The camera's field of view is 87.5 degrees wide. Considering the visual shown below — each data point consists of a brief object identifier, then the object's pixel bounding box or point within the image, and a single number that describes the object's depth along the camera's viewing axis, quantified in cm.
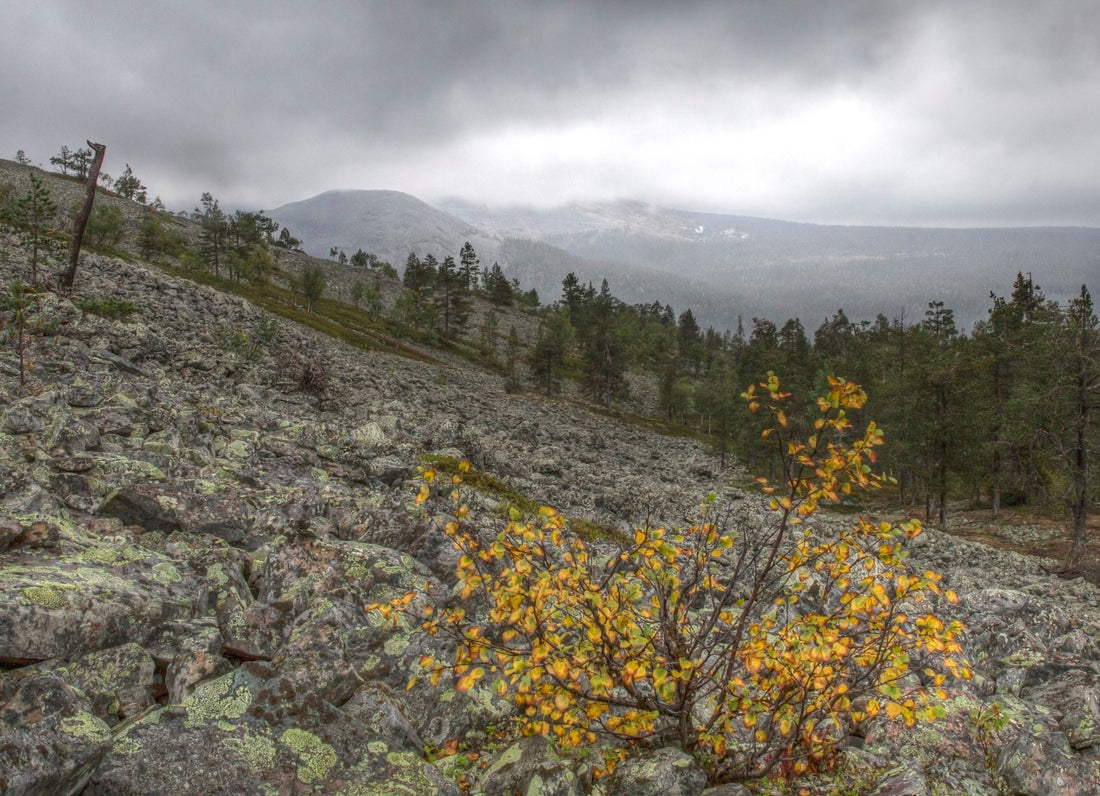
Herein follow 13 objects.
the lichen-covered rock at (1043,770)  509
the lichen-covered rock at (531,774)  461
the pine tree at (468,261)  16012
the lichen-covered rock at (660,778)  460
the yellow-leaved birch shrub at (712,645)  435
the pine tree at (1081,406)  3059
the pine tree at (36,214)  2508
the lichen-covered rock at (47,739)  353
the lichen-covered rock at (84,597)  475
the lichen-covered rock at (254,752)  391
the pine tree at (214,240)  10440
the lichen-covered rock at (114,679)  460
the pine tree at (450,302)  10981
